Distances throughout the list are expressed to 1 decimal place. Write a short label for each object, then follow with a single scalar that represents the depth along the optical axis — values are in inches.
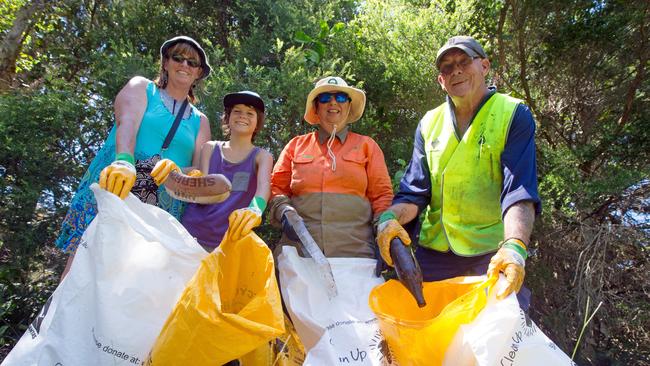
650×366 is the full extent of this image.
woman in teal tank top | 86.0
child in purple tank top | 89.4
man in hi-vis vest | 74.2
